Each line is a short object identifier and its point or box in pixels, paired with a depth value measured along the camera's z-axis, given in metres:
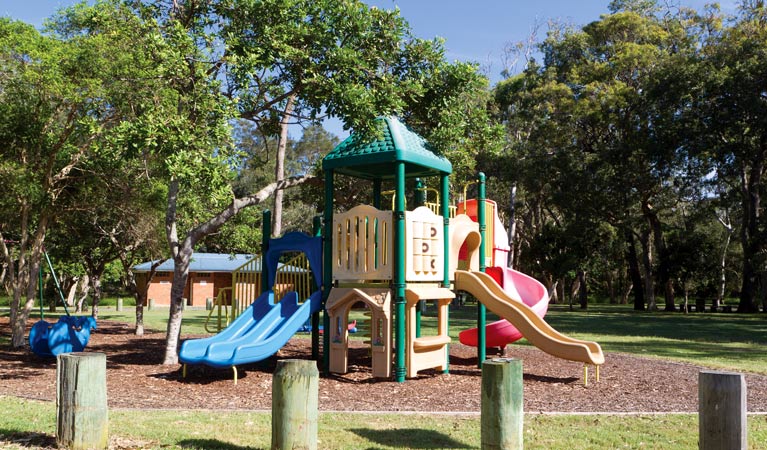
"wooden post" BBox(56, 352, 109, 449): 5.35
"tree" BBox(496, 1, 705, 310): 34.66
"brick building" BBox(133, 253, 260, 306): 46.34
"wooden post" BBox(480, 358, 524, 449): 4.89
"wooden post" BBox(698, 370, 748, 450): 4.45
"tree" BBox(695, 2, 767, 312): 30.17
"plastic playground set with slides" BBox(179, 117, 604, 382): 10.48
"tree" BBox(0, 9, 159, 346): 12.33
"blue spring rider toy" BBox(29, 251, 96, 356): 13.85
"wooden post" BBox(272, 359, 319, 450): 5.10
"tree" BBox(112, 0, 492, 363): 10.20
